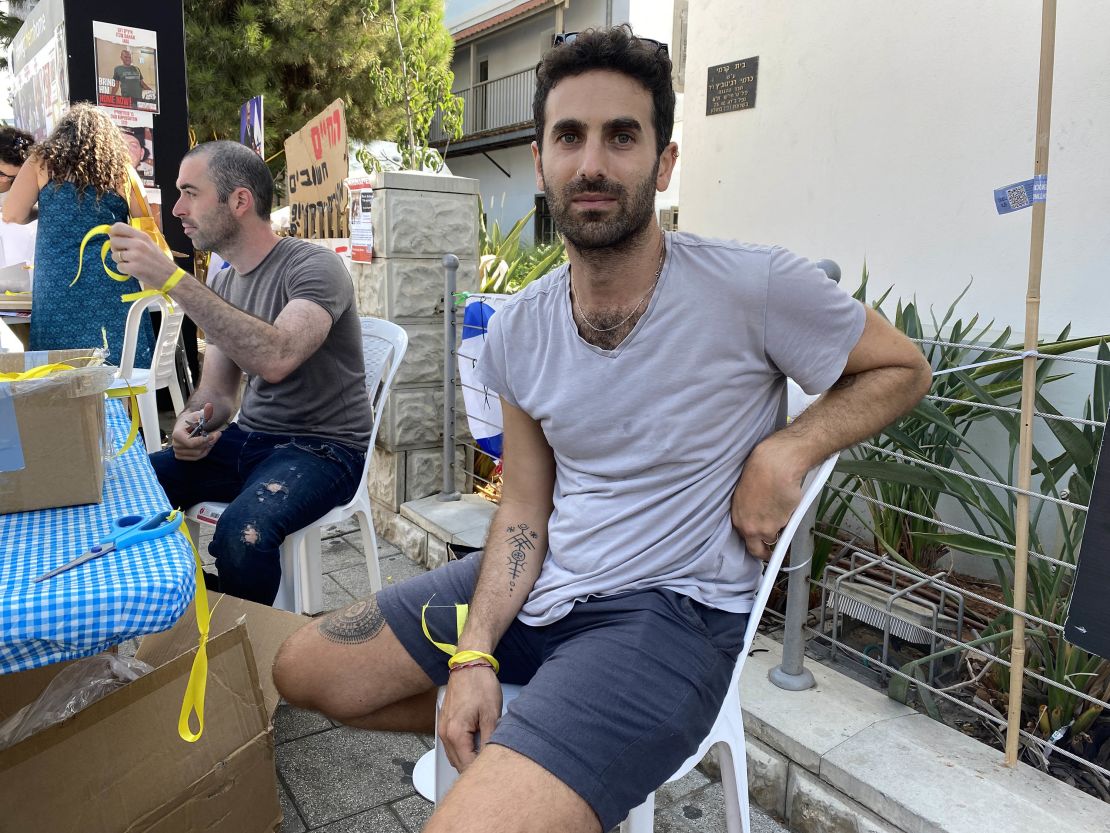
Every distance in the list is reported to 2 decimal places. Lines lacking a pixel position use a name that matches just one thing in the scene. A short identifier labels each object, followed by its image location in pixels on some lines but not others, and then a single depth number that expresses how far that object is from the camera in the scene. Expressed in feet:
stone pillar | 12.56
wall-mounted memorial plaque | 13.97
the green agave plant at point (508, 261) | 14.90
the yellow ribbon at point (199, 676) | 3.97
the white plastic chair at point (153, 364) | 10.44
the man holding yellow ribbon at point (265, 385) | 7.82
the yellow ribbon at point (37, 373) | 4.21
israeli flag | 11.35
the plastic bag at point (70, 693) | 5.20
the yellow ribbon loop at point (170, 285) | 6.66
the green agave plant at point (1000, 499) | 6.88
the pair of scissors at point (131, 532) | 3.78
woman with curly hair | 12.03
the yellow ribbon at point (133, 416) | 5.34
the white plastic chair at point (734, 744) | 4.83
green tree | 32.50
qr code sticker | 6.13
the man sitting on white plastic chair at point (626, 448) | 4.89
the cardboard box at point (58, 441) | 4.22
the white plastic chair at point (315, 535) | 8.41
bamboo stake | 5.82
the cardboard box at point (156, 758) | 4.73
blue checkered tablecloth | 3.38
